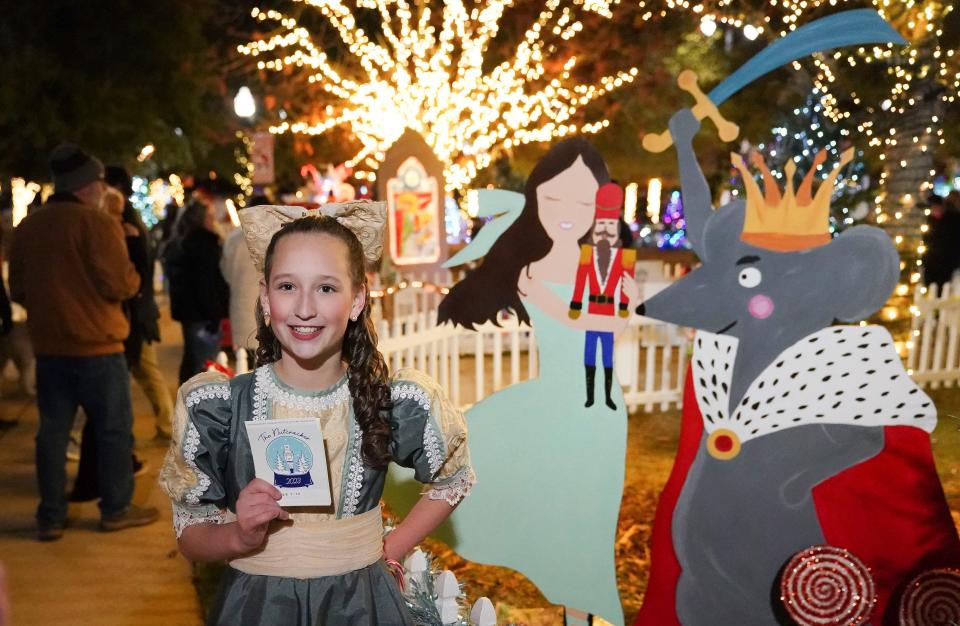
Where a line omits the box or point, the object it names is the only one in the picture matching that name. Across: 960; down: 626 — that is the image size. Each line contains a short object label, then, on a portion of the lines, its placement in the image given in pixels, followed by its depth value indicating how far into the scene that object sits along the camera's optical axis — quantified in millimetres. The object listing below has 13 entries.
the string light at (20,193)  21516
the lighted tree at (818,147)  6458
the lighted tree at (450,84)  11492
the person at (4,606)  1314
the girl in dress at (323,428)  2150
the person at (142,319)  6059
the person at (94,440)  5430
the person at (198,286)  6926
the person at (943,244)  11617
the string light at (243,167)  30544
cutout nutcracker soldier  3691
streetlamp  12477
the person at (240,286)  6402
